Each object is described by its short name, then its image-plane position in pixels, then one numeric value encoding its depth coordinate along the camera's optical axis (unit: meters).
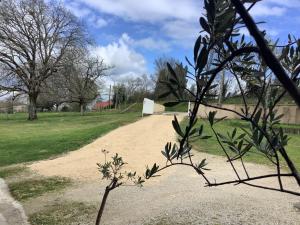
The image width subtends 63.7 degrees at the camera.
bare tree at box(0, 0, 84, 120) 18.83
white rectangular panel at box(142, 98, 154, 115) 17.60
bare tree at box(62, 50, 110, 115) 20.65
